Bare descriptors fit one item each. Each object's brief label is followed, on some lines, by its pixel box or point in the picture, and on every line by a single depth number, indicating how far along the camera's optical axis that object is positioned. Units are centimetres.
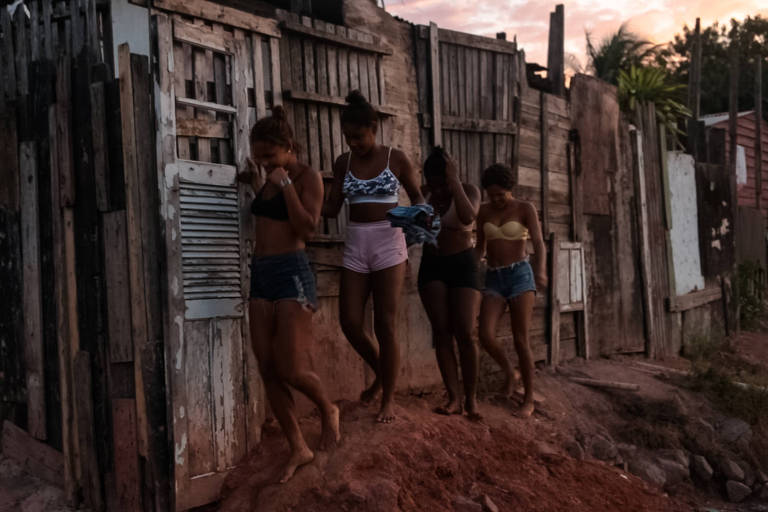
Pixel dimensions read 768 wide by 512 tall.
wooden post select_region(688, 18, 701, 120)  1740
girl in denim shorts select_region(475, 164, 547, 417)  599
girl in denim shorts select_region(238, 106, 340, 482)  421
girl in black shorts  531
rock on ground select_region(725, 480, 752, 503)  634
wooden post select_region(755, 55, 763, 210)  1635
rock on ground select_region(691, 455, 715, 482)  648
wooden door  436
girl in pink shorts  471
